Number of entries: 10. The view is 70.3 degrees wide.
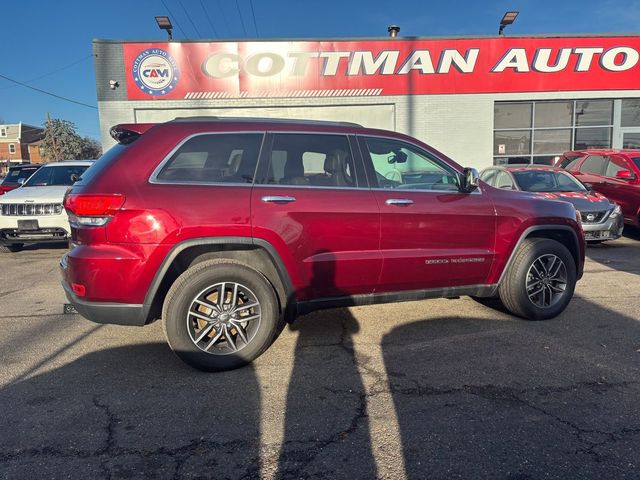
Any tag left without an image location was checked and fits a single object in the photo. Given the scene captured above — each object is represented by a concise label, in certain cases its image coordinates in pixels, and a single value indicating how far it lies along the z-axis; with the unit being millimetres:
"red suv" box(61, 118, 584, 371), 3240
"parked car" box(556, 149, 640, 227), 8805
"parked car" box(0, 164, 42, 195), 10748
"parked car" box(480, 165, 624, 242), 7949
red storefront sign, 13961
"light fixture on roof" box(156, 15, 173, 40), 14086
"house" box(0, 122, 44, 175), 77750
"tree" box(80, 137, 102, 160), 73988
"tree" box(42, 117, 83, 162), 66231
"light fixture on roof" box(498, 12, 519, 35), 14424
